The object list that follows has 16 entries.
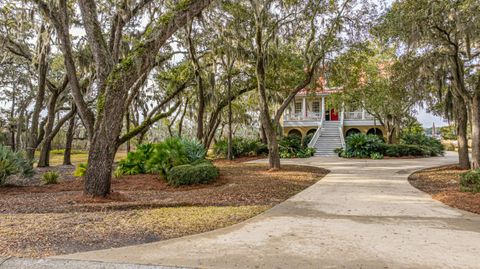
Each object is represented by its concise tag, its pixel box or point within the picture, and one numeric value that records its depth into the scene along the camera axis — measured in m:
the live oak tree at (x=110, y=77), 6.09
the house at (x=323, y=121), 24.18
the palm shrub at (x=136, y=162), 10.67
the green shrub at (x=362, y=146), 18.20
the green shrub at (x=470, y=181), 6.98
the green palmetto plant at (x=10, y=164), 7.90
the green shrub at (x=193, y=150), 10.34
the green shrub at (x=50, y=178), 8.92
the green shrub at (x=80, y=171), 10.07
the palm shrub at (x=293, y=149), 19.11
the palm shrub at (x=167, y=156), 9.54
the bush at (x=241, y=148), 19.62
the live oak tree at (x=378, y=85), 11.35
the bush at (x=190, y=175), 8.39
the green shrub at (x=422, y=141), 20.80
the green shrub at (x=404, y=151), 18.39
